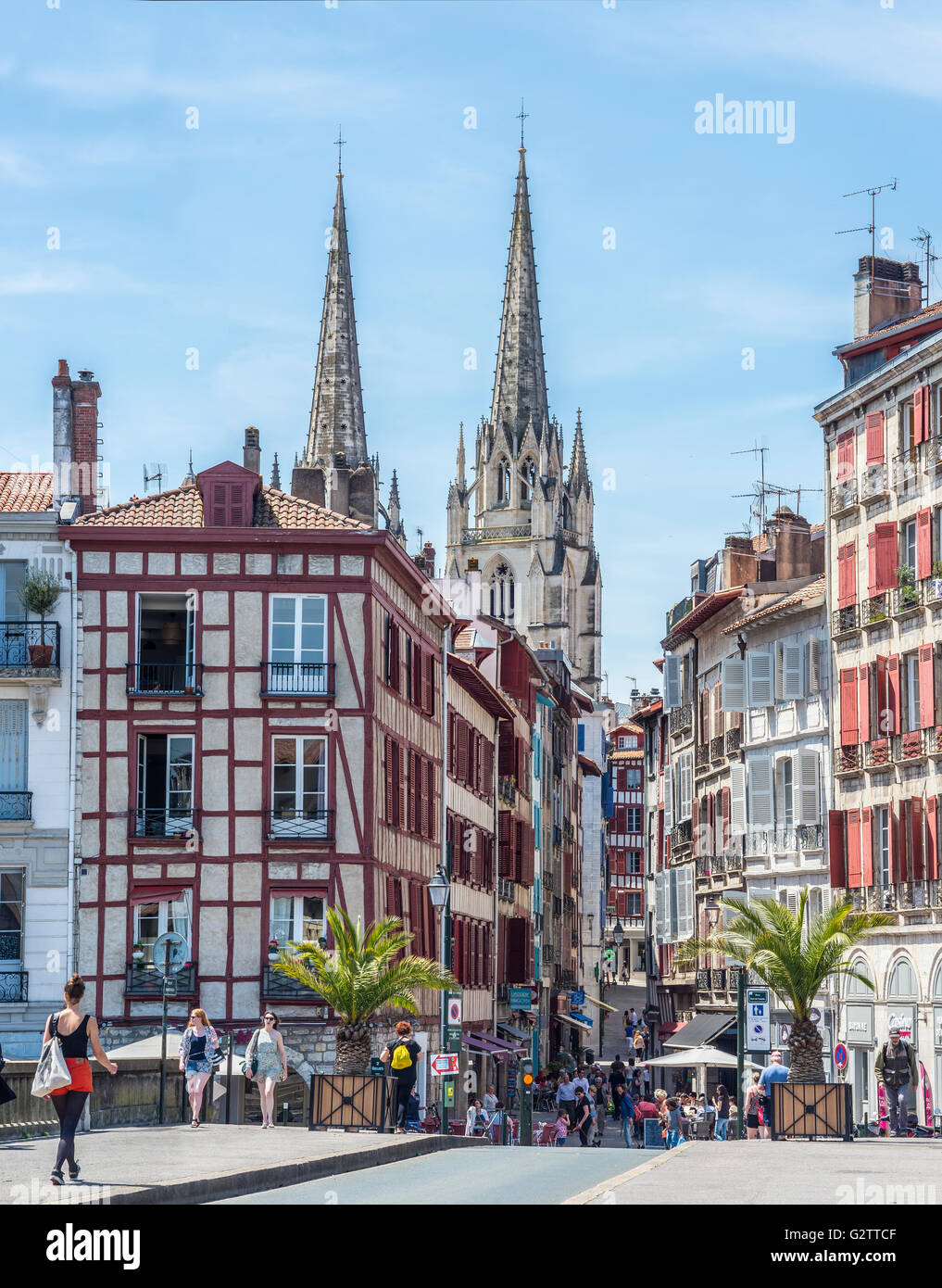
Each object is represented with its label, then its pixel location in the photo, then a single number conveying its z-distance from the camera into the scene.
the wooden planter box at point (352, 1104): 29.34
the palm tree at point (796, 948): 39.62
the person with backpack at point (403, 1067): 31.38
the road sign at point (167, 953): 30.51
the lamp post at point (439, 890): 39.75
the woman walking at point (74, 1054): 17.69
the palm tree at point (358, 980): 38.41
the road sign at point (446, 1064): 34.06
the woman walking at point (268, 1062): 29.83
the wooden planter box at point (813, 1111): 30.97
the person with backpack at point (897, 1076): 38.78
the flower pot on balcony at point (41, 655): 45.69
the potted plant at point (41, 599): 45.75
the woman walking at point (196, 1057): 29.30
